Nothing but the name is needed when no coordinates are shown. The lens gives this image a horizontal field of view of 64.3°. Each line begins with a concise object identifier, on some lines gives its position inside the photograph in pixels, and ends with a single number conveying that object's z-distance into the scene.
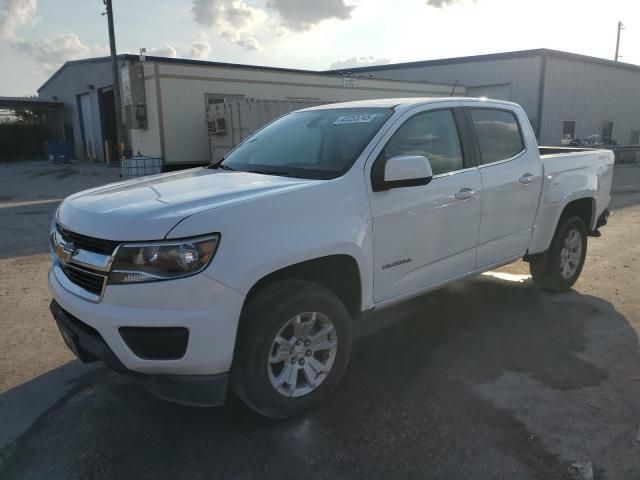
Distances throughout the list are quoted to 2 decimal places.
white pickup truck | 2.52
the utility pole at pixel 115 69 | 20.58
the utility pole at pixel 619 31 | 44.72
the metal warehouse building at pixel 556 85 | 23.92
